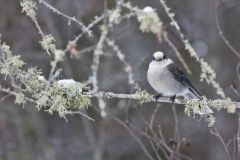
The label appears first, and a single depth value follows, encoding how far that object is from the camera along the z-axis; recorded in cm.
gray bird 989
